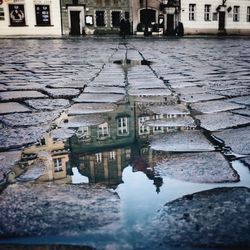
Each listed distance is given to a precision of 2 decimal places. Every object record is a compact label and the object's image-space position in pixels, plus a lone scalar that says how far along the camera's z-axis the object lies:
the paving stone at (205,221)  1.13
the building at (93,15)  30.31
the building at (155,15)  31.28
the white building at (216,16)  32.25
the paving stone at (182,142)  2.07
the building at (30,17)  28.61
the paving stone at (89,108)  3.07
